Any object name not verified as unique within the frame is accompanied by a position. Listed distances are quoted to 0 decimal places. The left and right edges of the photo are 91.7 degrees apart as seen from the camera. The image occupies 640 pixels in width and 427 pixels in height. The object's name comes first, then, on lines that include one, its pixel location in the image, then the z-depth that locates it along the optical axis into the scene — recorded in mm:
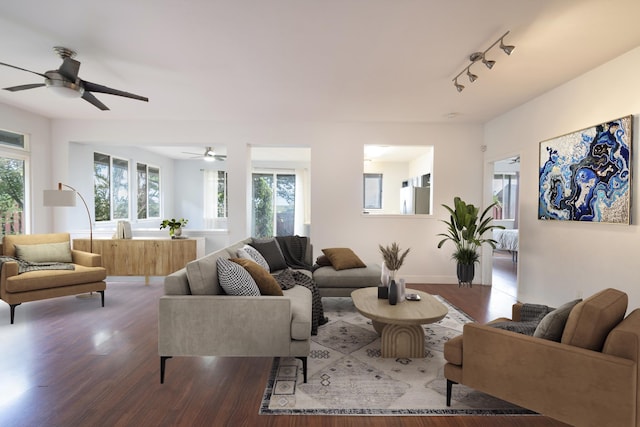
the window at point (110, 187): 6156
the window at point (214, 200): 8523
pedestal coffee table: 2468
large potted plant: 4715
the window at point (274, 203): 8250
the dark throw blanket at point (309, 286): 3098
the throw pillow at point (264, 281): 2514
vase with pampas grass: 2934
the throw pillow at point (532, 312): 2375
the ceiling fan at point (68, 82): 2729
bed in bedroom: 7320
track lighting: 2572
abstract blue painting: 2893
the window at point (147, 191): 7598
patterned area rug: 1978
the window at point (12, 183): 4438
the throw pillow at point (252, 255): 3242
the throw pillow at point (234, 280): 2321
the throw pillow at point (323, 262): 4336
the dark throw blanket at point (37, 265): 3716
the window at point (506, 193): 9211
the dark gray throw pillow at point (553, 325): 1738
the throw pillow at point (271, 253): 3898
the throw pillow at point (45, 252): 3904
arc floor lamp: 4152
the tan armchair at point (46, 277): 3420
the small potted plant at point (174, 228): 5258
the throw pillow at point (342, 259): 4070
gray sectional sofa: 2178
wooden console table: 5031
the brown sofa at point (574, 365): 1474
